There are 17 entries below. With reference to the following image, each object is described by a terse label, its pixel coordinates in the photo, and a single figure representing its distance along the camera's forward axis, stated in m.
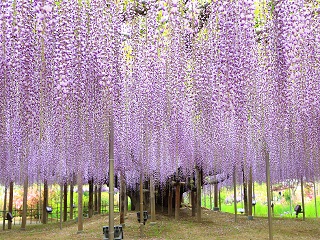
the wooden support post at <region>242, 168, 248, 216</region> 16.52
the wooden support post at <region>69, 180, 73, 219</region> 16.60
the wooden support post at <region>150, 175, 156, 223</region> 11.13
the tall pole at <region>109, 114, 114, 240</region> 5.76
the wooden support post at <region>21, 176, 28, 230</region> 13.21
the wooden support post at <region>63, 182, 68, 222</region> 17.55
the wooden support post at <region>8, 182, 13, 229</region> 14.74
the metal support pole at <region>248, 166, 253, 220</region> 14.41
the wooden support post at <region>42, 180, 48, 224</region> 15.34
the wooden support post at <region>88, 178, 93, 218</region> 16.06
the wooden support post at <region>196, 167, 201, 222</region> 13.12
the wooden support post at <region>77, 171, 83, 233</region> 10.43
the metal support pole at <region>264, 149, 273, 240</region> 7.68
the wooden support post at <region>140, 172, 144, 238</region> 9.82
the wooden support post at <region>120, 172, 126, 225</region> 11.23
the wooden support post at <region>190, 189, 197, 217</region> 14.84
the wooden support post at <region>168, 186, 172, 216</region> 15.12
